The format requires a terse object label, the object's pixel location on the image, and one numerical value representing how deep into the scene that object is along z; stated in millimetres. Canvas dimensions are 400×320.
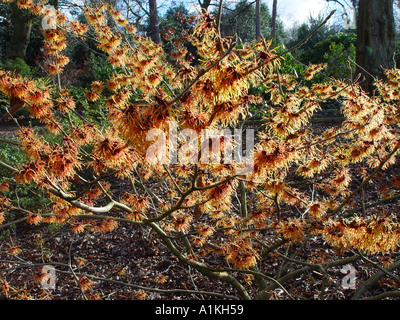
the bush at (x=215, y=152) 1376
